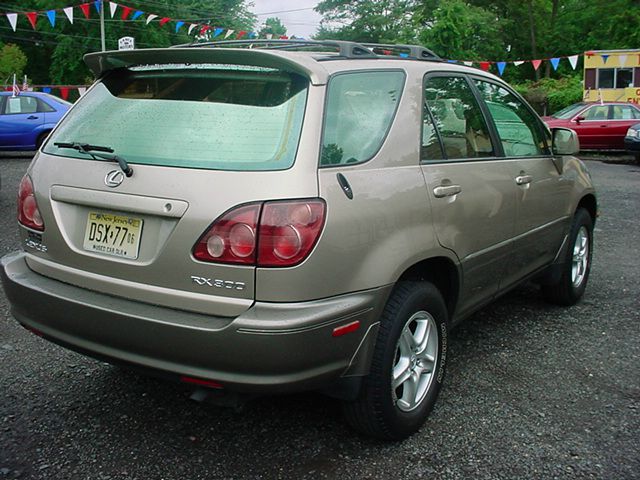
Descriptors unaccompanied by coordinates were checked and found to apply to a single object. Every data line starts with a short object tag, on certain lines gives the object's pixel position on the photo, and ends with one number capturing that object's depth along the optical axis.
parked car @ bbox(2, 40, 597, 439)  2.48
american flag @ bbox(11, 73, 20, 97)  15.40
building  23.50
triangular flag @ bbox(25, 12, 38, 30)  22.09
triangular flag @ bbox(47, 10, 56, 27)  21.13
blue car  15.17
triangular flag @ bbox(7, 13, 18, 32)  19.51
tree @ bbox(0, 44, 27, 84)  35.28
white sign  21.01
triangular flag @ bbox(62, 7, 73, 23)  20.86
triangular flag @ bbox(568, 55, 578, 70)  20.95
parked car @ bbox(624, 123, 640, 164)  15.71
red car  17.71
